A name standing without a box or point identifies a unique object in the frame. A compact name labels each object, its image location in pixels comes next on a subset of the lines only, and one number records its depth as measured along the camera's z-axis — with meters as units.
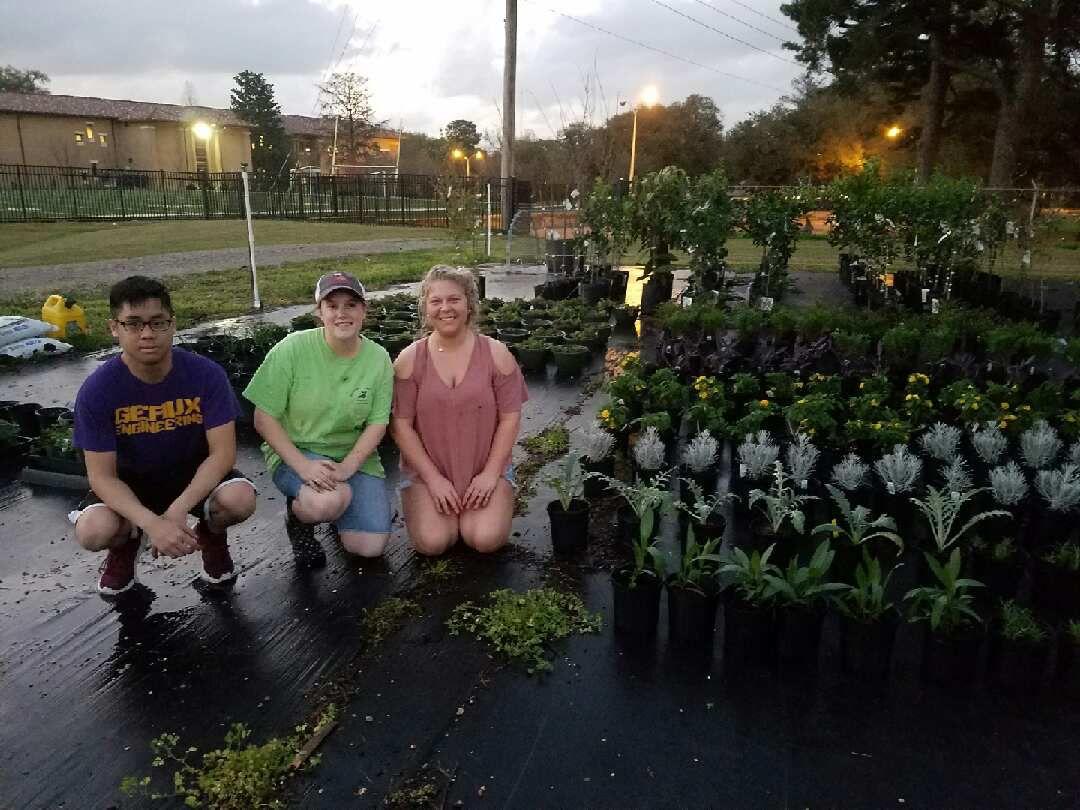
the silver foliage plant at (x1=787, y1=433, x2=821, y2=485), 3.29
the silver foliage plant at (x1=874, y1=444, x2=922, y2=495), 3.23
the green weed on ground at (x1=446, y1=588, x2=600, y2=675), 2.54
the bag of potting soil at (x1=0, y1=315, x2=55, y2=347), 6.39
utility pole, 18.64
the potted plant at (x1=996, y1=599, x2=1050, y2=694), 2.23
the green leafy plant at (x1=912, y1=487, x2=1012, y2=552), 2.63
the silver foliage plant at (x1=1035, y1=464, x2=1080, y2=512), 2.89
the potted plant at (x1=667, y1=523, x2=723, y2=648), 2.47
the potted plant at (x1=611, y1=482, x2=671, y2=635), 2.53
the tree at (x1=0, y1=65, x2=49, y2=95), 55.59
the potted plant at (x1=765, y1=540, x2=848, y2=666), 2.35
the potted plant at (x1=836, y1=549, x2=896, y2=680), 2.31
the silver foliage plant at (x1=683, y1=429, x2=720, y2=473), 3.46
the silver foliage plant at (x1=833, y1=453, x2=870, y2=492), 3.24
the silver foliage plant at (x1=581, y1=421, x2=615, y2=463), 3.72
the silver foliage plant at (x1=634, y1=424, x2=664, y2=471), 3.52
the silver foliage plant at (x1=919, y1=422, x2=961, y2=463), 3.54
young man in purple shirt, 2.55
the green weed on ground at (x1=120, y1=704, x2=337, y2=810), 1.93
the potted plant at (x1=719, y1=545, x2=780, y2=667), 2.39
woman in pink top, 3.08
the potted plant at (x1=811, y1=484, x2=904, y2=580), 2.69
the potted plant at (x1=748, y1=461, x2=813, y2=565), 2.84
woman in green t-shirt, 2.97
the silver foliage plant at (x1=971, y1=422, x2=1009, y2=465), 3.49
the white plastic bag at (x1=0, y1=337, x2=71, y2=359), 6.31
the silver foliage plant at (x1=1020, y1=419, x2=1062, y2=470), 3.42
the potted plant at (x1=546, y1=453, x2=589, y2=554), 3.13
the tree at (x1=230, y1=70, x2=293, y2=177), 46.62
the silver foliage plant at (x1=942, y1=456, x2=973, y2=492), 3.07
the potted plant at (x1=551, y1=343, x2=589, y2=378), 6.36
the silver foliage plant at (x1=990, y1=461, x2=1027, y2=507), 2.99
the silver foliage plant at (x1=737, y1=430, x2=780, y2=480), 3.32
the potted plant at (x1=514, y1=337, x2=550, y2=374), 6.49
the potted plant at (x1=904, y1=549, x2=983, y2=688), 2.27
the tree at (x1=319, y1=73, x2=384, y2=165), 41.88
